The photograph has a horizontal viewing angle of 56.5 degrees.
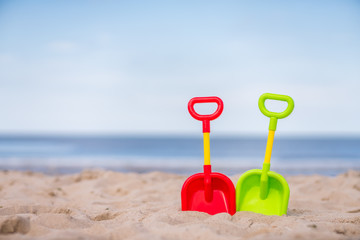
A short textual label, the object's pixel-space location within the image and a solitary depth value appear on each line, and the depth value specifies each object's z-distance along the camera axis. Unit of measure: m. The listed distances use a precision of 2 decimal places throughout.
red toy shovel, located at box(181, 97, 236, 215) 2.23
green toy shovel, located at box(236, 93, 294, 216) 2.21
